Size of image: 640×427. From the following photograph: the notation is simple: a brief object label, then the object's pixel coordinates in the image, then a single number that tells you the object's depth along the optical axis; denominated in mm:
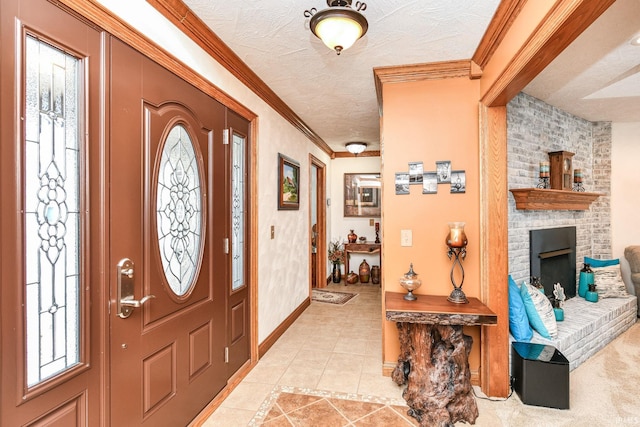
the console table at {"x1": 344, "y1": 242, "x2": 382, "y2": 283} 5789
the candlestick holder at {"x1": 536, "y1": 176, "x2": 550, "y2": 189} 3294
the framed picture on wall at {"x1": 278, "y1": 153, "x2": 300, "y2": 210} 3541
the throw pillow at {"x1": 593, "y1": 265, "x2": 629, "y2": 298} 3695
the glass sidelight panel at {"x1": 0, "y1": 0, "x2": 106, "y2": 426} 1059
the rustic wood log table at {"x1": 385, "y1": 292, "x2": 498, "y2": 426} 2129
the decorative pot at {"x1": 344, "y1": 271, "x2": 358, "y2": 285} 5961
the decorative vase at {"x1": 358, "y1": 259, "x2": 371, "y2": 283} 6051
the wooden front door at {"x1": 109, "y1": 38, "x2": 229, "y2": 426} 1491
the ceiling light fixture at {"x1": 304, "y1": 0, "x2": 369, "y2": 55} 1688
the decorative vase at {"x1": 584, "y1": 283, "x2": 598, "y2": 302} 3537
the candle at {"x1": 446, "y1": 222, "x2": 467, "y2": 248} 2389
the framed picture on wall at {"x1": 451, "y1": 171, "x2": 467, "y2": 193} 2576
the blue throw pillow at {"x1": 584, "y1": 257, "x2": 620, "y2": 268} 3871
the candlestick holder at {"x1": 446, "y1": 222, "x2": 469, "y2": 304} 2389
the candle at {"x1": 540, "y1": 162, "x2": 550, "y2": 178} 3270
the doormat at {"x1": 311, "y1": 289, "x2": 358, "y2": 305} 4901
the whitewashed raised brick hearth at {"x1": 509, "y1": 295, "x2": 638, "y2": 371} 2715
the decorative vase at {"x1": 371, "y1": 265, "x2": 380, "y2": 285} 5980
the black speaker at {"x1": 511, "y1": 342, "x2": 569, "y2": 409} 2215
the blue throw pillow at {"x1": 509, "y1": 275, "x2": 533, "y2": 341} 2549
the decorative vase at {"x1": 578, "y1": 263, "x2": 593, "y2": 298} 3682
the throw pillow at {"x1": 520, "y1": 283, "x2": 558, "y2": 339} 2633
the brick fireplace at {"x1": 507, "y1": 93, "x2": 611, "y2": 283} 3105
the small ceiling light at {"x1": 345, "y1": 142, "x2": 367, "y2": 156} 5215
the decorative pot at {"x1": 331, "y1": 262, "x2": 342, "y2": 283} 6195
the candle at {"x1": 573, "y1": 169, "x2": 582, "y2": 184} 3752
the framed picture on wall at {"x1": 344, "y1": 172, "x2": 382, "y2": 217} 6199
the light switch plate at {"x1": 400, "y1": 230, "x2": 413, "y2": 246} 2676
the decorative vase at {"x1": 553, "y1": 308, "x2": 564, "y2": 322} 3018
